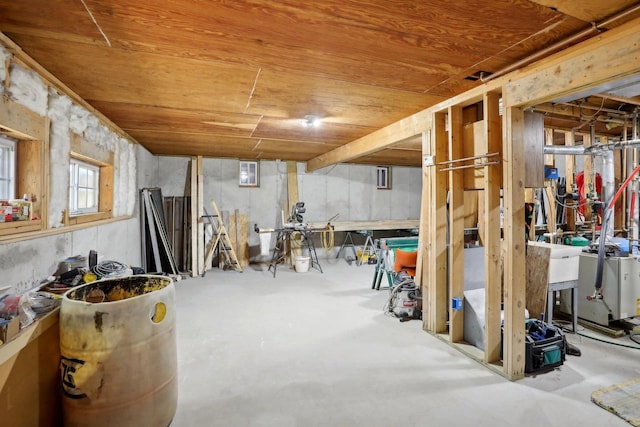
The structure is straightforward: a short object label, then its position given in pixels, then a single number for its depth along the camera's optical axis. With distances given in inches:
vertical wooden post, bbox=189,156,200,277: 225.8
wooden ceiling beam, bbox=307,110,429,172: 130.8
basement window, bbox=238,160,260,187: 265.7
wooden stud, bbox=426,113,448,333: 120.3
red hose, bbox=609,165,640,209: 112.9
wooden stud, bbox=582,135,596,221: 166.7
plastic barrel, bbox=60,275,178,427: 61.4
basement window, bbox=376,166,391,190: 310.2
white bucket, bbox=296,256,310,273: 233.1
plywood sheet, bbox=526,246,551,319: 117.5
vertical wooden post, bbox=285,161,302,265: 270.8
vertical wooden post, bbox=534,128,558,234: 161.8
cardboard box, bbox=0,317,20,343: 51.9
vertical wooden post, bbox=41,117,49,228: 87.5
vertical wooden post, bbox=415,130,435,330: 123.9
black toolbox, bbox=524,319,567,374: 91.1
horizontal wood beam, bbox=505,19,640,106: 64.2
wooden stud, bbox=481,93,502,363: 96.2
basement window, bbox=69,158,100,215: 120.9
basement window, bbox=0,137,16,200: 80.9
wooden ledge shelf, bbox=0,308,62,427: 52.2
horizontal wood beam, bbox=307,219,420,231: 268.9
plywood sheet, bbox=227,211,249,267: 249.7
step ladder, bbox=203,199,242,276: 230.4
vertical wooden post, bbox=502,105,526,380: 88.2
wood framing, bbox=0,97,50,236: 80.4
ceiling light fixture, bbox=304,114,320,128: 135.6
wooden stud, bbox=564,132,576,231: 168.1
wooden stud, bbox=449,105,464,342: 112.0
